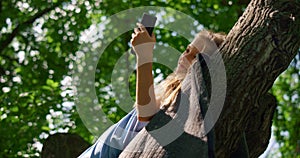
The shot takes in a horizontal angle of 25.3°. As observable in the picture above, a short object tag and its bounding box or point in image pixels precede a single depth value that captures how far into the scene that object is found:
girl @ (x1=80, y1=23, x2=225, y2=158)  3.16
